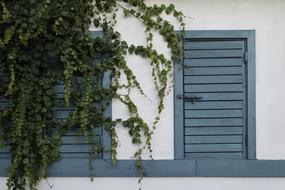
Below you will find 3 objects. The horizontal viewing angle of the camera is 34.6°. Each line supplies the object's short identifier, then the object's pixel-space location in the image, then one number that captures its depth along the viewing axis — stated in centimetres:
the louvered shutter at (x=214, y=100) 492
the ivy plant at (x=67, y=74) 477
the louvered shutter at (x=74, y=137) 496
